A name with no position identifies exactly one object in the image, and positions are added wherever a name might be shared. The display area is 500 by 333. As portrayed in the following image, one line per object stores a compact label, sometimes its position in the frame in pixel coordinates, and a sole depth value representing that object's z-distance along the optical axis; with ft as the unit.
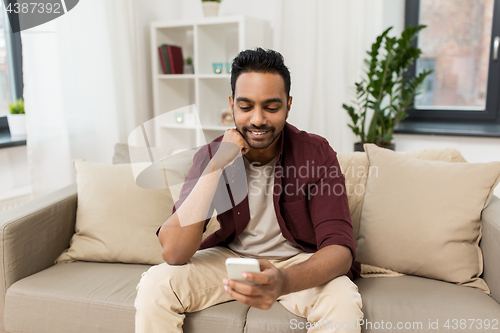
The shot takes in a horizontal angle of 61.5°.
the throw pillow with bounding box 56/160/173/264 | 5.33
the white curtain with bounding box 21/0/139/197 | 7.04
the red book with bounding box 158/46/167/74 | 9.86
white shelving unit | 9.48
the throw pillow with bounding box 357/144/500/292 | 4.62
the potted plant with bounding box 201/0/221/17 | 9.58
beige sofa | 4.03
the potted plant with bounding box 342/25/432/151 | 8.46
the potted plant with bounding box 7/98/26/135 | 7.50
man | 3.73
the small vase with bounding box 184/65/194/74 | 10.26
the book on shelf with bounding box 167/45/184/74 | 9.82
